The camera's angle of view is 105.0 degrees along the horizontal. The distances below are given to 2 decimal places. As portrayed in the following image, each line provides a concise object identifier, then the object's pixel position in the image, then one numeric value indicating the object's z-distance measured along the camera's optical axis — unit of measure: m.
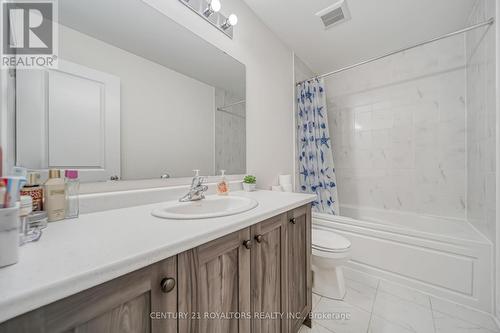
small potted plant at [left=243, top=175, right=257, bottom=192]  1.45
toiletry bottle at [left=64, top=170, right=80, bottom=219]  0.69
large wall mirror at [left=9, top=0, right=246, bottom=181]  0.71
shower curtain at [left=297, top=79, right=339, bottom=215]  2.17
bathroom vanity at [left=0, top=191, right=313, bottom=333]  0.34
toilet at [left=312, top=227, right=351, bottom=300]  1.40
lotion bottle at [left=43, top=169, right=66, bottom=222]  0.63
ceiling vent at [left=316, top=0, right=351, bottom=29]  1.56
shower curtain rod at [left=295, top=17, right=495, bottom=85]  1.30
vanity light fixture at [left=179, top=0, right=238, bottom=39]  1.17
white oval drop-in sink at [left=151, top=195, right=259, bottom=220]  0.72
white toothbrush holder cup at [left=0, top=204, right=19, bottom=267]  0.36
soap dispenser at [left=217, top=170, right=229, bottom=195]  1.24
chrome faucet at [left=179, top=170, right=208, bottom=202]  1.05
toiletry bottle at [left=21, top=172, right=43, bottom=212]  0.60
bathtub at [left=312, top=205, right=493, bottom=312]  1.31
